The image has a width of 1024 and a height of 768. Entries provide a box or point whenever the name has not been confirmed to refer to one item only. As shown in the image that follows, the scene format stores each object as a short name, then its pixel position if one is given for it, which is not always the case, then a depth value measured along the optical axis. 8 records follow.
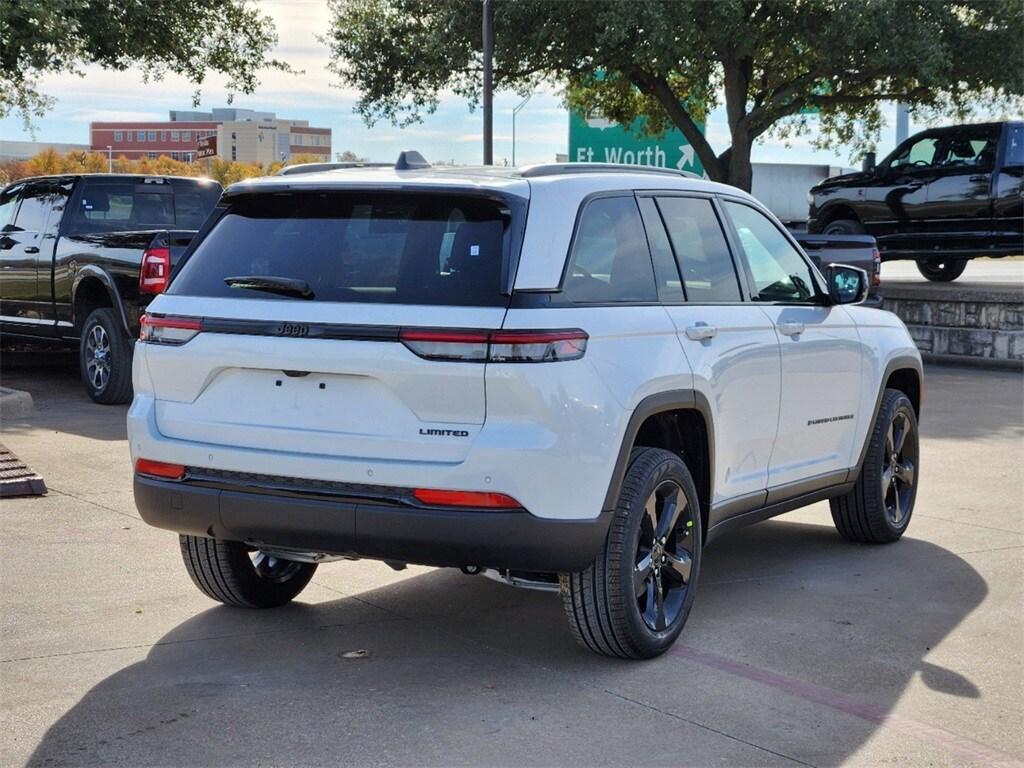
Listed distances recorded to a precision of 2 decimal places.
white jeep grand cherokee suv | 4.87
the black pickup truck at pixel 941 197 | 19.44
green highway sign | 33.50
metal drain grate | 8.39
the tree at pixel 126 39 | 19.06
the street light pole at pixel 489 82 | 23.81
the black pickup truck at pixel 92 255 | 12.34
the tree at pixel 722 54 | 23.00
